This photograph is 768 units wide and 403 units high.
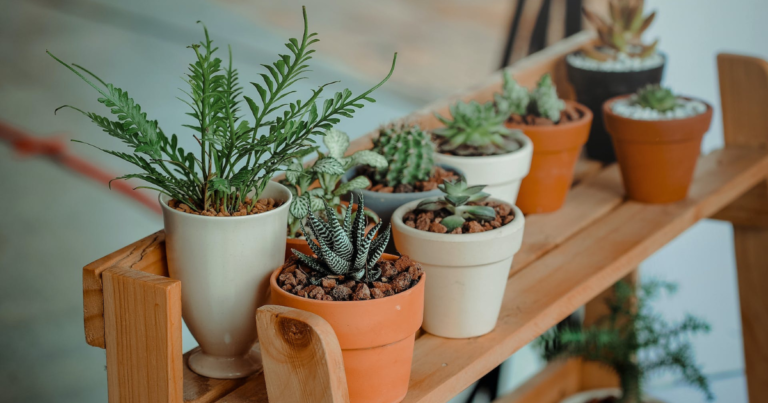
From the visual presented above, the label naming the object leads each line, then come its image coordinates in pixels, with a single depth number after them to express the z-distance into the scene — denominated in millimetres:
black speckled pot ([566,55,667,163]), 1408
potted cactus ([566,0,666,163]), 1409
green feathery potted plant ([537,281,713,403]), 1646
